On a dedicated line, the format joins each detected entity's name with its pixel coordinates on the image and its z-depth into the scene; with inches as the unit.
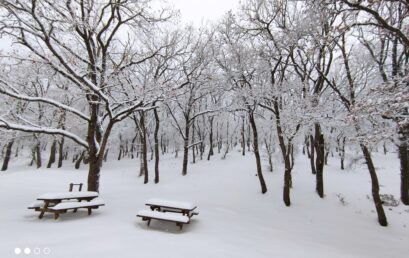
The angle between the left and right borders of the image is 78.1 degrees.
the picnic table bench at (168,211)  314.0
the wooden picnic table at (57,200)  330.6
